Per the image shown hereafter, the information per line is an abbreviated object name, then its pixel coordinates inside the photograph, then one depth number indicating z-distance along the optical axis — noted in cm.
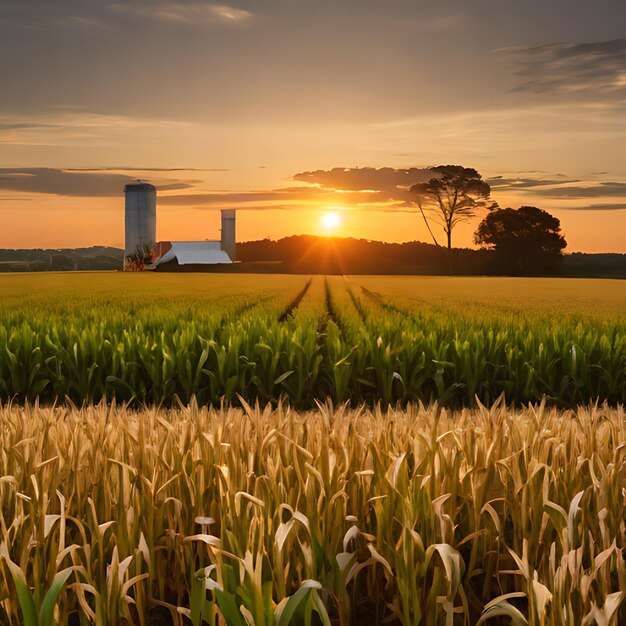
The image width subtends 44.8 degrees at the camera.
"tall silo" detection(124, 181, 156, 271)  9944
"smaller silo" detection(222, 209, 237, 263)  9638
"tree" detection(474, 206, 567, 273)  7106
